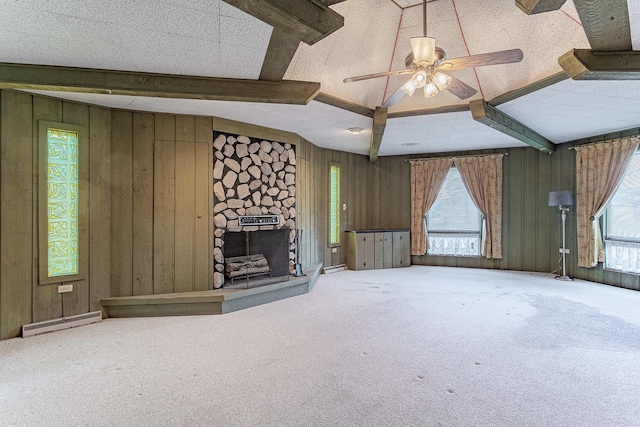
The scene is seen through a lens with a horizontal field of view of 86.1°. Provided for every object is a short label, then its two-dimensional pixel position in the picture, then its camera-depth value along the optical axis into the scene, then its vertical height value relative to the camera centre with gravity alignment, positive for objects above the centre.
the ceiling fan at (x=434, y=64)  2.39 +1.11
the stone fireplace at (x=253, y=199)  4.31 +0.23
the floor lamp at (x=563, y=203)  5.46 +0.19
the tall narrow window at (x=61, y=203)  3.35 +0.14
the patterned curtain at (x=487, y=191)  6.48 +0.47
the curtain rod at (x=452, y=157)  6.55 +1.17
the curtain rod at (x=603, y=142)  4.89 +1.13
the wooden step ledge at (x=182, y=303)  3.79 -0.99
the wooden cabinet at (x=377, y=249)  6.64 -0.66
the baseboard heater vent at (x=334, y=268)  6.36 -1.00
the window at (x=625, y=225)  4.91 -0.15
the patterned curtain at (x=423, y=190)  6.88 +0.53
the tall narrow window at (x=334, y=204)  6.58 +0.23
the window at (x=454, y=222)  6.79 -0.13
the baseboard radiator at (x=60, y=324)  3.24 -1.07
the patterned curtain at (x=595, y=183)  4.99 +0.49
